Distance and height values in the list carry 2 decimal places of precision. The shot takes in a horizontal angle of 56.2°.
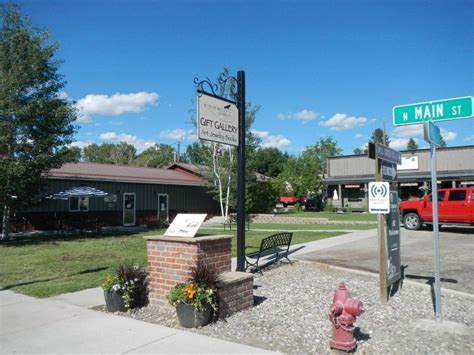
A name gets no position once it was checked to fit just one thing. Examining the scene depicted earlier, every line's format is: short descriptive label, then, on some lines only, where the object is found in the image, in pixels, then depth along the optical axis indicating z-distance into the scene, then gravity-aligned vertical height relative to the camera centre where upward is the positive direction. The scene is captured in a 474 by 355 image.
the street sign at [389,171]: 7.20 +0.57
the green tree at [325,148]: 79.62 +10.41
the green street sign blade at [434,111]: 5.89 +1.31
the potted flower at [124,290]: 6.58 -1.26
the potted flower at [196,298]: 5.72 -1.20
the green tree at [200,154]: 30.33 +3.66
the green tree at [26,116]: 17.14 +3.60
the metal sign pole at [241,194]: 8.37 +0.22
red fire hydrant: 4.88 -1.27
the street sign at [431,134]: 6.08 +0.99
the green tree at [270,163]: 77.19 +7.50
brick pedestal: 6.52 -0.79
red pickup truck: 17.84 -0.14
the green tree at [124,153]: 87.44 +10.91
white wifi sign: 6.77 +0.13
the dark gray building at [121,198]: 22.98 +0.47
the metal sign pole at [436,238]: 6.02 -0.45
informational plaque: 6.88 -0.31
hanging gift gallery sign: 7.64 +1.55
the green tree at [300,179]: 46.09 +2.77
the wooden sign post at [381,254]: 7.02 -0.78
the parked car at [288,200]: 49.21 +0.63
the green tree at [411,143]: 122.94 +17.52
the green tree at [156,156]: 84.17 +9.91
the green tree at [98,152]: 91.56 +11.36
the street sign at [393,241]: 7.33 -0.60
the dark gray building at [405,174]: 34.00 +2.58
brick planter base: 6.16 -1.25
